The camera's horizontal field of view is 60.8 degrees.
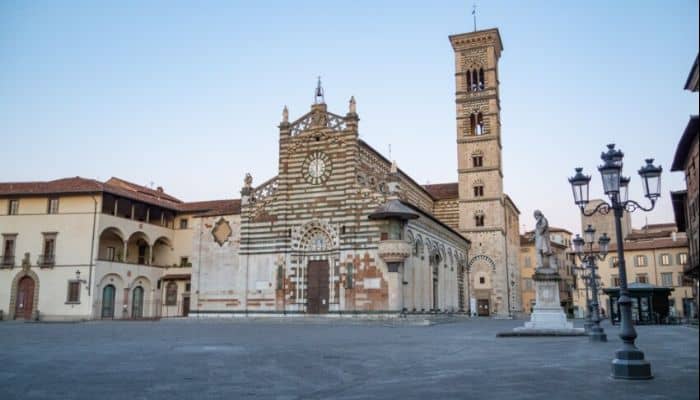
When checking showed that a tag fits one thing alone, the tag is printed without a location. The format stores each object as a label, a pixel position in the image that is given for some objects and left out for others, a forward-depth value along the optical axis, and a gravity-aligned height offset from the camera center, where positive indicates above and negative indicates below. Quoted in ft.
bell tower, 170.09 +34.37
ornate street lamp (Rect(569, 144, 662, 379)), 29.89 +5.51
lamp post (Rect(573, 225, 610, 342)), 57.36 +3.58
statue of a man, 69.77 +5.72
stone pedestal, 67.77 -1.56
